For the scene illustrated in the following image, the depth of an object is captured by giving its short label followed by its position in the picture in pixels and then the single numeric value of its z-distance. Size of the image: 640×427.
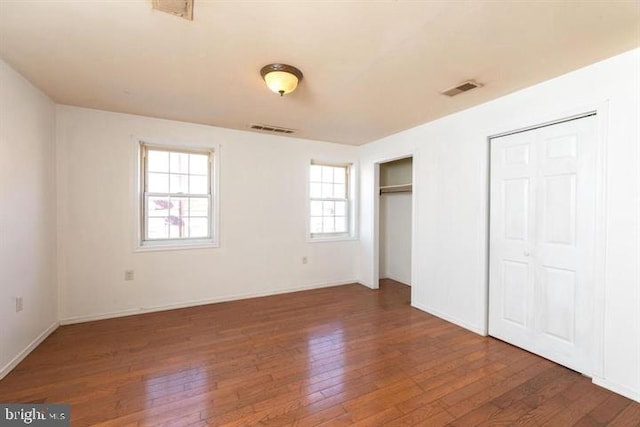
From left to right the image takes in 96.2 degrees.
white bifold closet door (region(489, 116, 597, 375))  2.29
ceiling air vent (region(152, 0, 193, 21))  1.57
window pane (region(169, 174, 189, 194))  3.84
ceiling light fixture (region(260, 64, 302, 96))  2.23
